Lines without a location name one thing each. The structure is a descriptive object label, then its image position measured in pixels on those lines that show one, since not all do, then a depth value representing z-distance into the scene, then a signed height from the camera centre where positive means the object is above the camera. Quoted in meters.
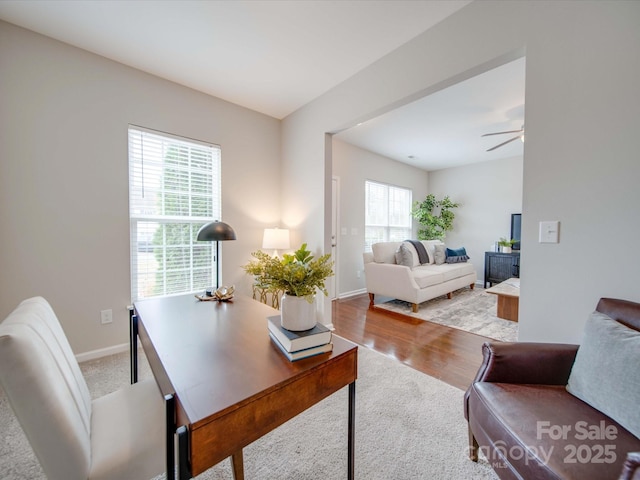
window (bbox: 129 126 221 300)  2.48 +0.23
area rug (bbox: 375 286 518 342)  2.94 -1.12
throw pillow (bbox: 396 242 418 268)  3.99 -0.36
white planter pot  0.95 -0.31
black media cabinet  4.71 -0.63
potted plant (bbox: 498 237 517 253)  4.82 -0.21
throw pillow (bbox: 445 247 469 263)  4.77 -0.43
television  4.85 +0.11
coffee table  3.15 -0.87
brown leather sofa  0.78 -0.69
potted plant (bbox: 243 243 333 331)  0.95 -0.21
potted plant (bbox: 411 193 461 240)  5.79 +0.37
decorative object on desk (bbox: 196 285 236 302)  1.64 -0.42
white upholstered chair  0.65 -0.57
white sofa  3.59 -0.65
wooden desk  0.64 -0.46
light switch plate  1.38 +0.02
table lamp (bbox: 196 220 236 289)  1.71 -0.01
